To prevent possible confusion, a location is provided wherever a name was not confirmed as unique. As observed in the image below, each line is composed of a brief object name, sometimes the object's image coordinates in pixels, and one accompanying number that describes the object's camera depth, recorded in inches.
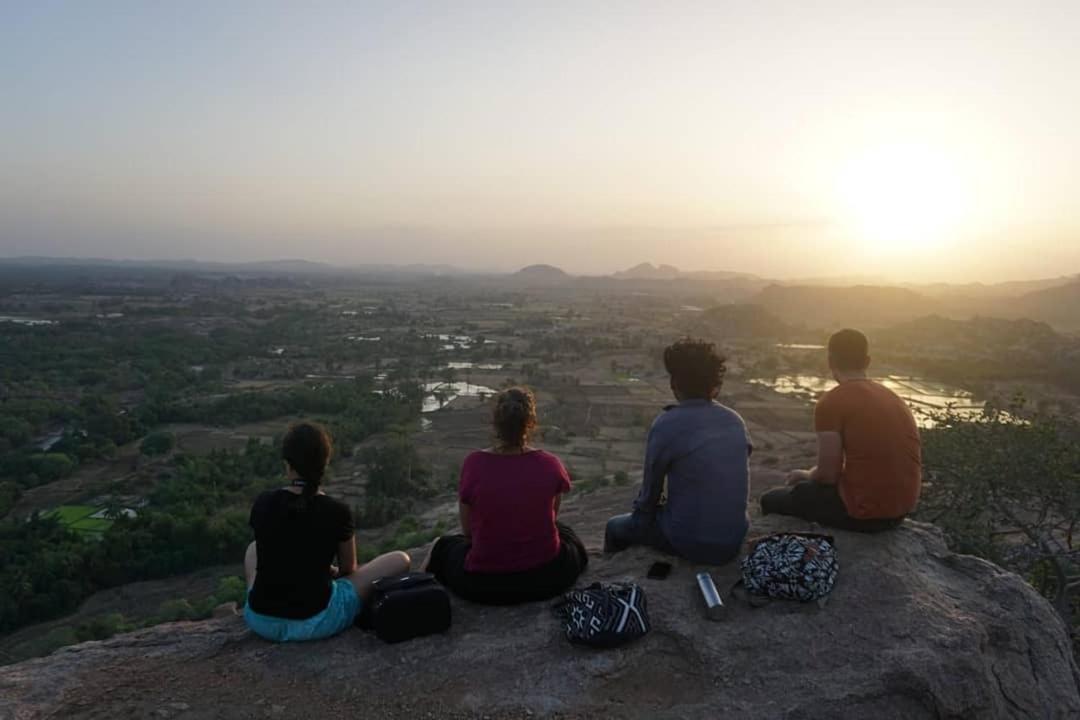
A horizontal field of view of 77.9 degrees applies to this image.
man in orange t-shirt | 193.5
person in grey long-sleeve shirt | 183.2
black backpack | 175.2
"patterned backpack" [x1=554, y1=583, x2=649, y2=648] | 169.5
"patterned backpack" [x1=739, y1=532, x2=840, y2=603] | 179.2
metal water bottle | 178.2
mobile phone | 195.9
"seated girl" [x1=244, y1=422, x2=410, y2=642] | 164.9
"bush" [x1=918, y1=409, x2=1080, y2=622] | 357.4
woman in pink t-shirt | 175.0
